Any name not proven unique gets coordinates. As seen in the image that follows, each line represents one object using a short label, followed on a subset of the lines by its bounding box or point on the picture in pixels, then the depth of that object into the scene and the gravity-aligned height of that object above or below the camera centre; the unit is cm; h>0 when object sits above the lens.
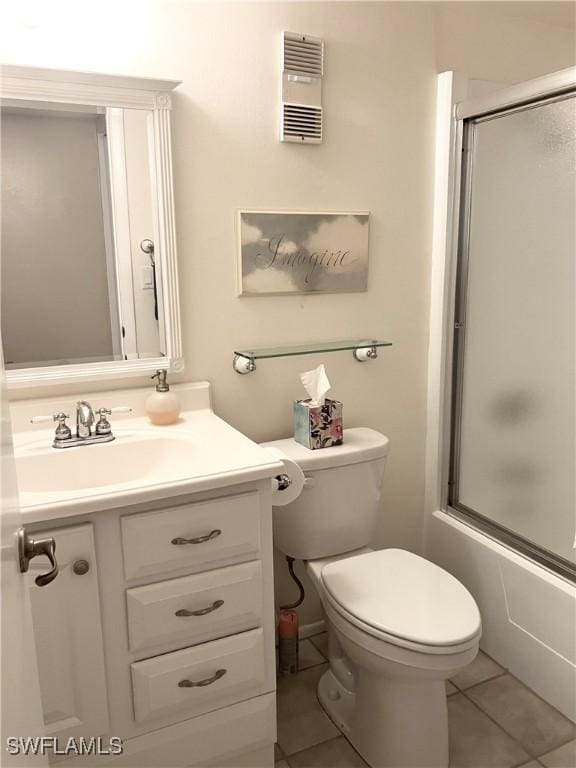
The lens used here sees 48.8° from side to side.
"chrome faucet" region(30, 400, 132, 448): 160 -39
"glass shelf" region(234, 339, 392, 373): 191 -24
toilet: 152 -84
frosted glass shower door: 195 -20
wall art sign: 188 +6
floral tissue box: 186 -44
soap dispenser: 172 -36
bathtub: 181 -103
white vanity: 131 -70
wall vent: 182 +53
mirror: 157 +12
